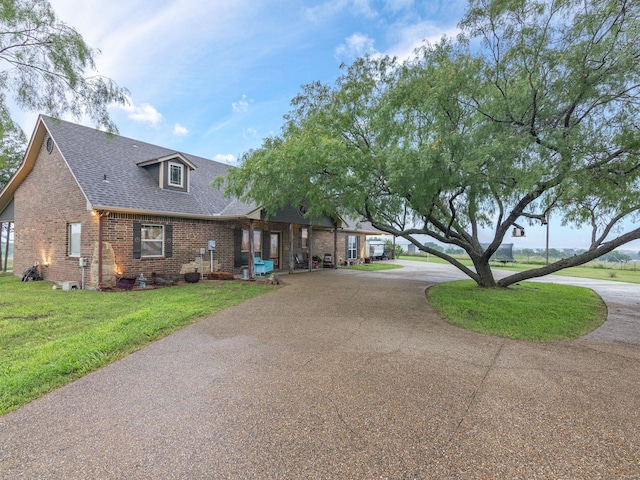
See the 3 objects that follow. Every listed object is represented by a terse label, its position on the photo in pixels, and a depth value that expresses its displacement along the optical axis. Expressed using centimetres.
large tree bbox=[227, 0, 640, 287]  556
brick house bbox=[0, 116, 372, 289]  1055
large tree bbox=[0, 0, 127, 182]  623
